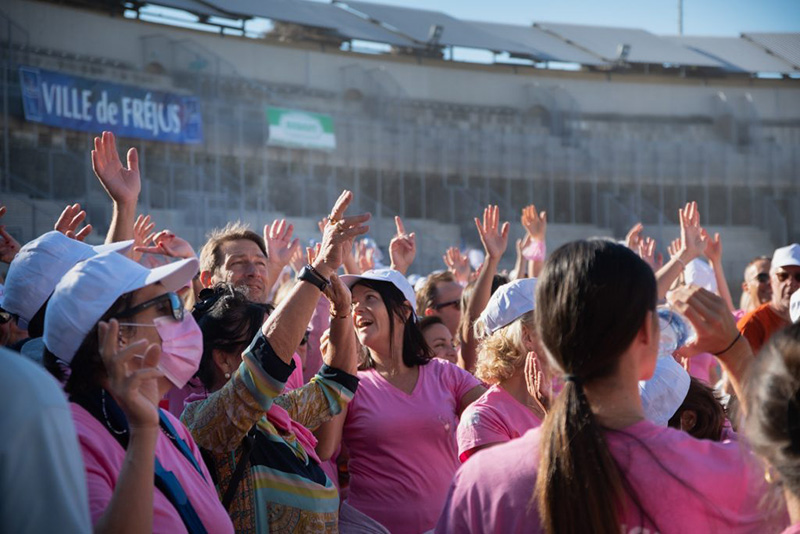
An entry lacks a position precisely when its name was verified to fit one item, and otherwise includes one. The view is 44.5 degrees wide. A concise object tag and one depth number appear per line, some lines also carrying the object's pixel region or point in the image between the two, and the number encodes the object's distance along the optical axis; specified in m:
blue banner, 22.92
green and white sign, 28.59
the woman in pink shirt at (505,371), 3.85
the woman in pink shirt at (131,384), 2.35
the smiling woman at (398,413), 4.38
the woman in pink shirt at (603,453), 2.12
